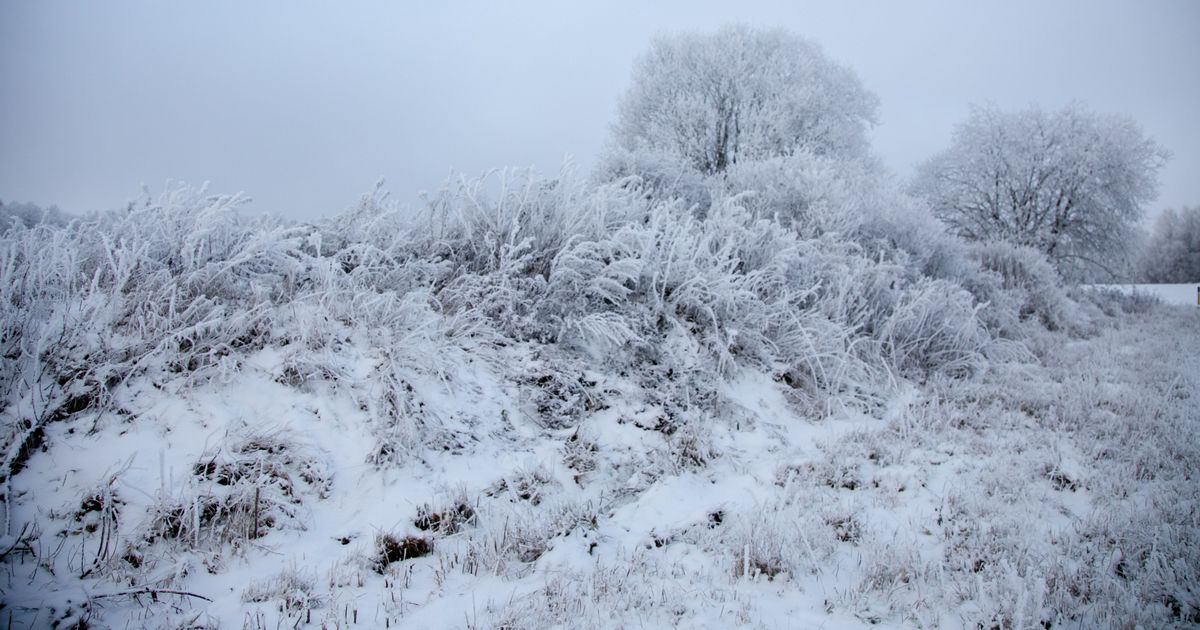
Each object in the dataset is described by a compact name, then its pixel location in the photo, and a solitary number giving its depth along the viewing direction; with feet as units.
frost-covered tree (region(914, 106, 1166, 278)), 58.03
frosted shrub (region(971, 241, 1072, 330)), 29.32
